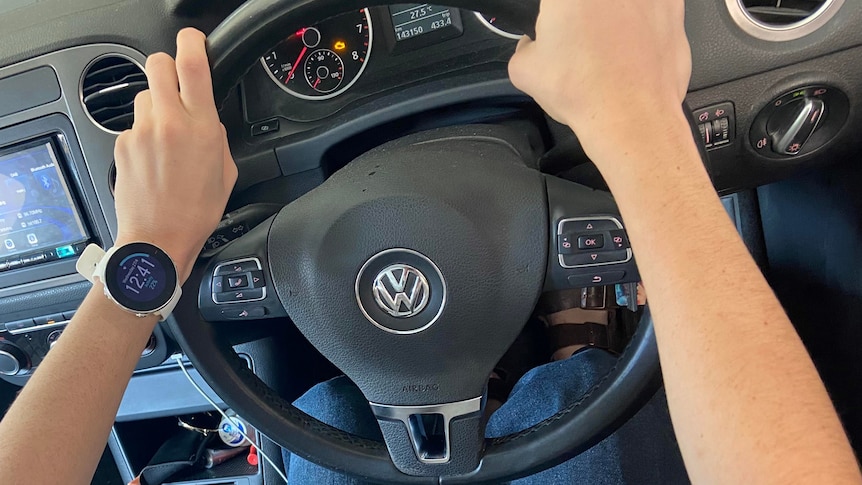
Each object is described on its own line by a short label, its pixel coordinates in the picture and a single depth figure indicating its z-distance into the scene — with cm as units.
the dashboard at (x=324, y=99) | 68
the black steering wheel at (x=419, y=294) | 58
